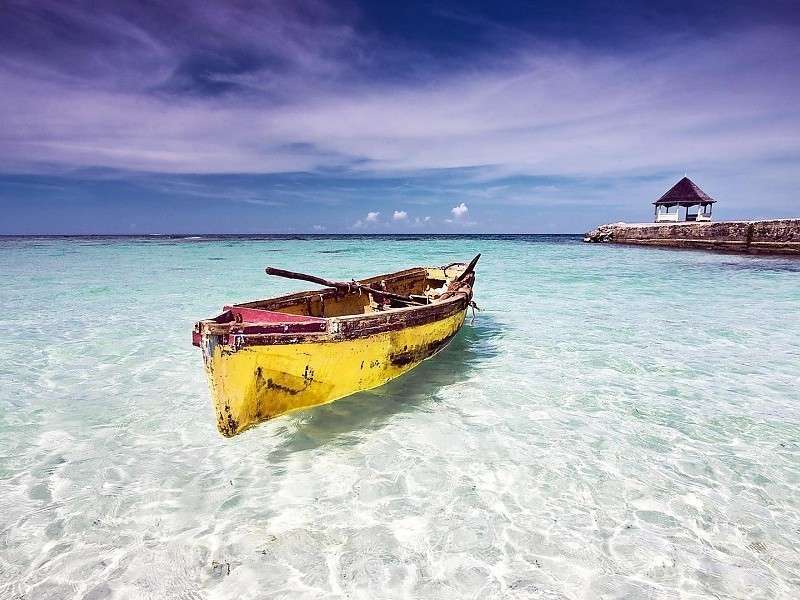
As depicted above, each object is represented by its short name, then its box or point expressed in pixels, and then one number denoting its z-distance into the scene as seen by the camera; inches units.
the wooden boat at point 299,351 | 186.1
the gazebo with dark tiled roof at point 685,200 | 2009.1
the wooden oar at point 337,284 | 262.1
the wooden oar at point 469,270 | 440.5
